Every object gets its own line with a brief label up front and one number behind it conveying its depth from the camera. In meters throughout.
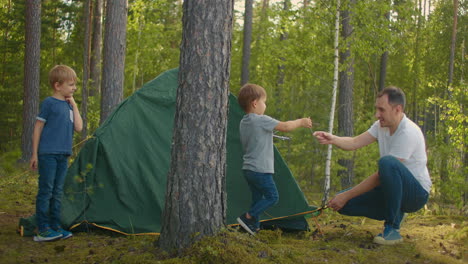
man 4.11
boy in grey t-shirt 4.39
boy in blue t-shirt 4.17
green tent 4.57
